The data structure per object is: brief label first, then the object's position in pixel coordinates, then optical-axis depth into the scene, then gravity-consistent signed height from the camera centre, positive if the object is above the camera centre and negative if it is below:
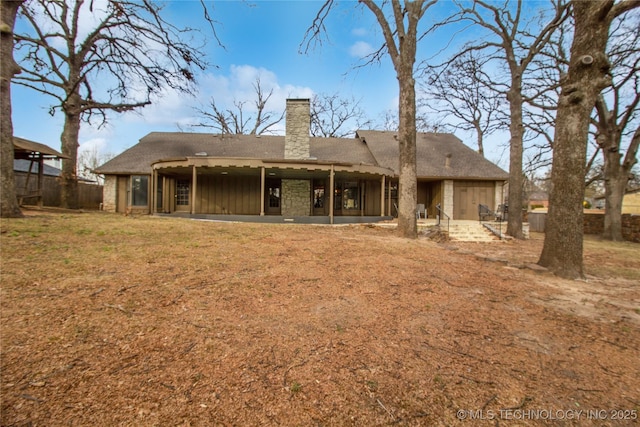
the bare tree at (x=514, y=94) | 11.95 +5.01
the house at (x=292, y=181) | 15.40 +1.63
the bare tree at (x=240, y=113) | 28.62 +9.53
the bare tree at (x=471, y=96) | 13.84 +7.27
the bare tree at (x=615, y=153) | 14.07 +3.07
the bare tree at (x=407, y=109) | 9.50 +3.37
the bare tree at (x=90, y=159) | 42.91 +7.01
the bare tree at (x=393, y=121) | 28.06 +9.70
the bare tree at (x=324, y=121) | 31.05 +10.04
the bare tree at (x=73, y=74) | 12.95 +6.31
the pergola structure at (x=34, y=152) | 10.77 +2.08
